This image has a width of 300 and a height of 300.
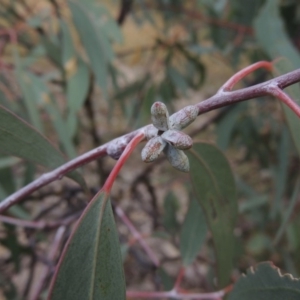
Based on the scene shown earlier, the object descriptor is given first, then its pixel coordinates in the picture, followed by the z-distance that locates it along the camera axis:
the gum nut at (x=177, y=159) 0.18
